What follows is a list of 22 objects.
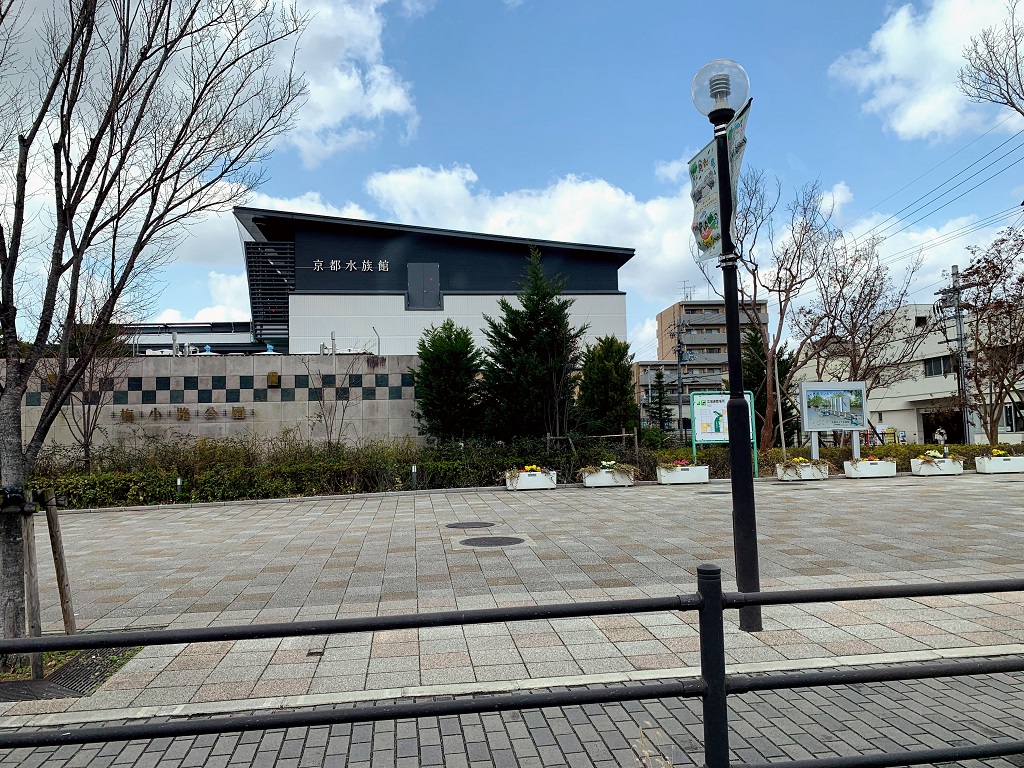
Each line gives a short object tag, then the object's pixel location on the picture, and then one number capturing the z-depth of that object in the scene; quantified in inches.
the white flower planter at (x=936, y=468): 823.7
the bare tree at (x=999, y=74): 392.5
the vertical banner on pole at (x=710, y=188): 218.3
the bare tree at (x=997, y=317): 1064.8
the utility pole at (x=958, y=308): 1223.5
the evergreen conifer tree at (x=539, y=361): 767.7
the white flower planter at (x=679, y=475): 752.3
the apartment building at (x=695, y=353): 3166.8
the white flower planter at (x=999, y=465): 829.8
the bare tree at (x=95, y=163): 210.7
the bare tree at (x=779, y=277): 1033.5
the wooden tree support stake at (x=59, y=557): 209.0
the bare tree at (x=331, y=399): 785.6
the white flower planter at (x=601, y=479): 722.8
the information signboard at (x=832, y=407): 839.7
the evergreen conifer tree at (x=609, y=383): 1090.7
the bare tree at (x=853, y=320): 1112.8
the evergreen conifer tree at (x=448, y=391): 783.7
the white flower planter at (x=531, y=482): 698.8
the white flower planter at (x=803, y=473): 788.6
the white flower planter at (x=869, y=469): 803.4
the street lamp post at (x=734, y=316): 213.8
